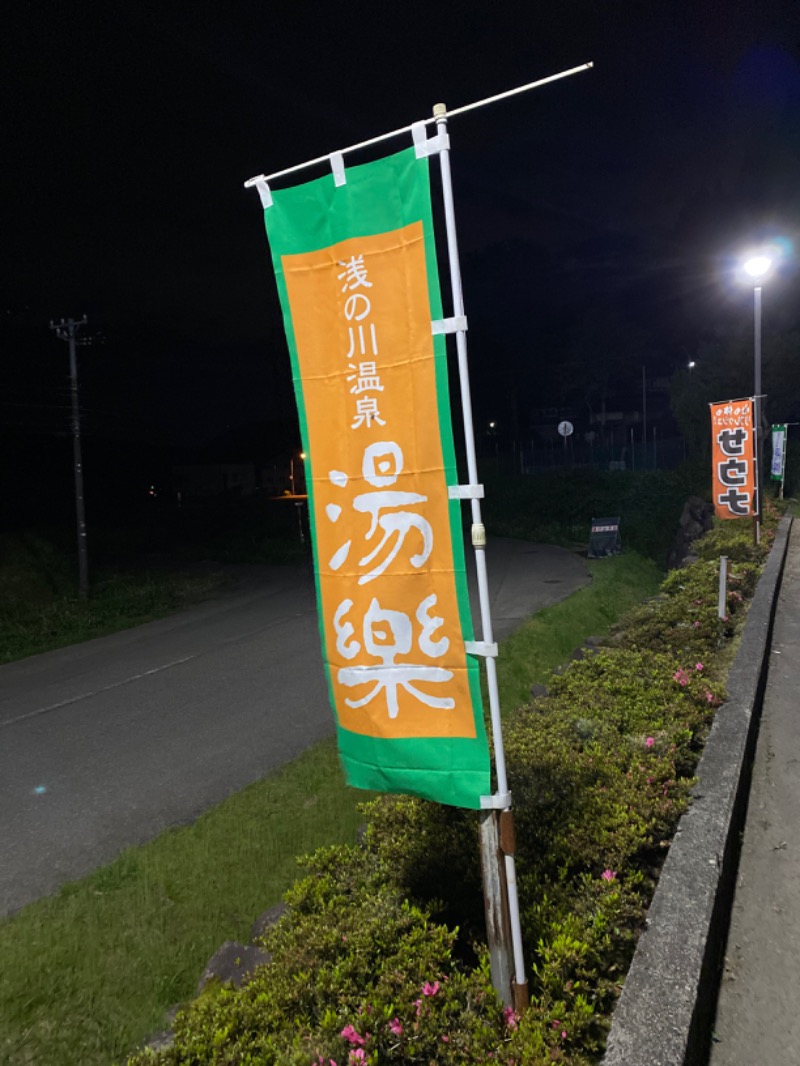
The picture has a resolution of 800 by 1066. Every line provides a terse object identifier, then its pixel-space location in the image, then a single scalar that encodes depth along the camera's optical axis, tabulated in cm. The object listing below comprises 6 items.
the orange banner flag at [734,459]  1389
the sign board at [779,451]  2394
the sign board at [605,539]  2123
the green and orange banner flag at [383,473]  282
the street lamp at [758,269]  1497
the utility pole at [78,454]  1870
